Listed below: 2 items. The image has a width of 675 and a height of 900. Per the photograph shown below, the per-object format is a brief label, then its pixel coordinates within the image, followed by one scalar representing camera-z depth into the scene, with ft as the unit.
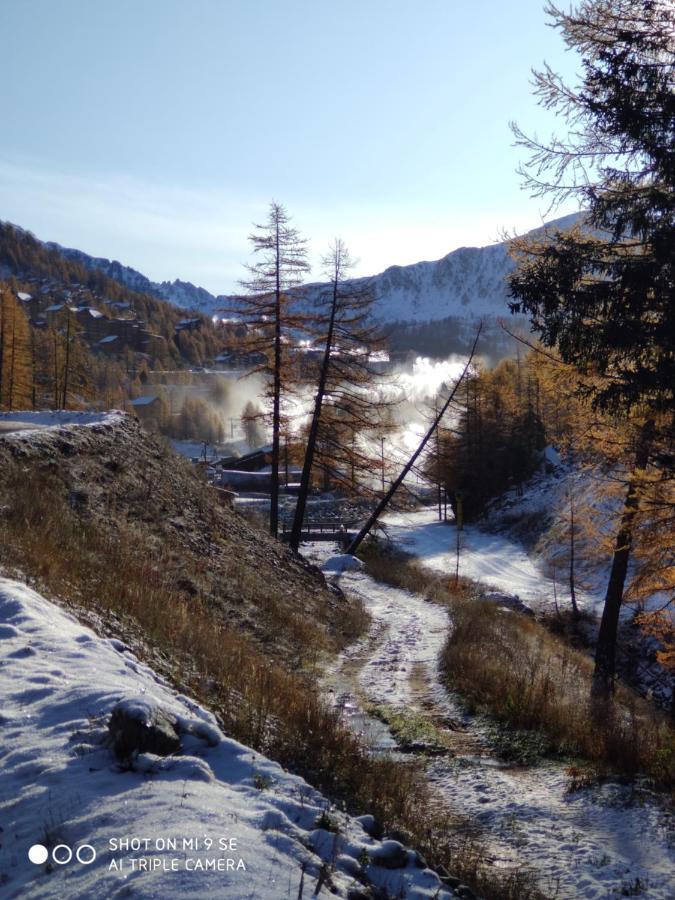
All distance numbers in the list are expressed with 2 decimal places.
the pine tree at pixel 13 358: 142.51
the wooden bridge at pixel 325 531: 133.39
